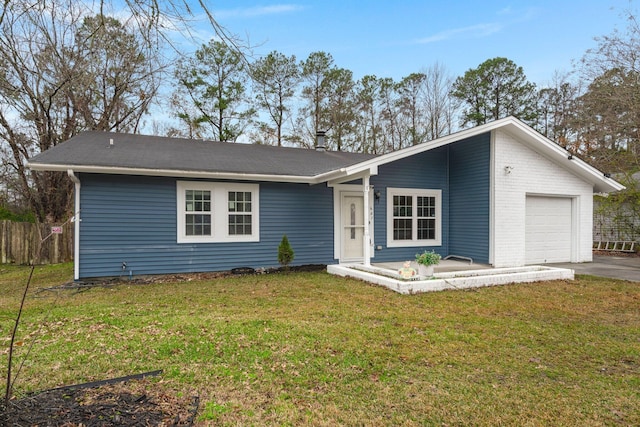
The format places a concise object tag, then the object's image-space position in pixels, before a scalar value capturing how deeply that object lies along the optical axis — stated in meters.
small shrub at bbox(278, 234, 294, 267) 8.88
